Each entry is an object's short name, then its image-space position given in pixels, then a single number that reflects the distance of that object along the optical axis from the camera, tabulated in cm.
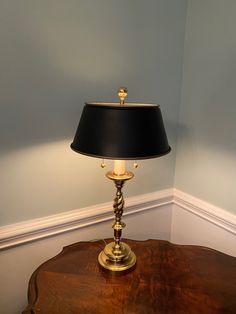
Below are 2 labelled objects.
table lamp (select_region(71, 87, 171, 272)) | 80
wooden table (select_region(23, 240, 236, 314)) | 84
